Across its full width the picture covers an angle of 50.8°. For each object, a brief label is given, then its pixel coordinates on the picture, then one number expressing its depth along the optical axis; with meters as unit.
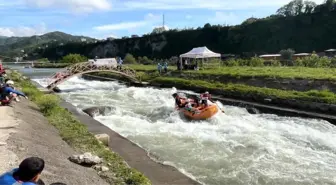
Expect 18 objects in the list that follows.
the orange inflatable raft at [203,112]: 18.36
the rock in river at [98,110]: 20.55
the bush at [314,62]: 38.19
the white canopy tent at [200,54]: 40.97
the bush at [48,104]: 17.50
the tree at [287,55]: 64.77
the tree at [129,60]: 90.64
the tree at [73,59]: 111.56
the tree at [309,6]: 109.71
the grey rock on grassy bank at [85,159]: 8.97
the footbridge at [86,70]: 35.66
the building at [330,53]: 71.25
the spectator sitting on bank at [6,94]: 16.11
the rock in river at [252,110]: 21.38
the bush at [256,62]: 45.30
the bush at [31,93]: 22.52
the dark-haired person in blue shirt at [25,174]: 4.65
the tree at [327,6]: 99.69
